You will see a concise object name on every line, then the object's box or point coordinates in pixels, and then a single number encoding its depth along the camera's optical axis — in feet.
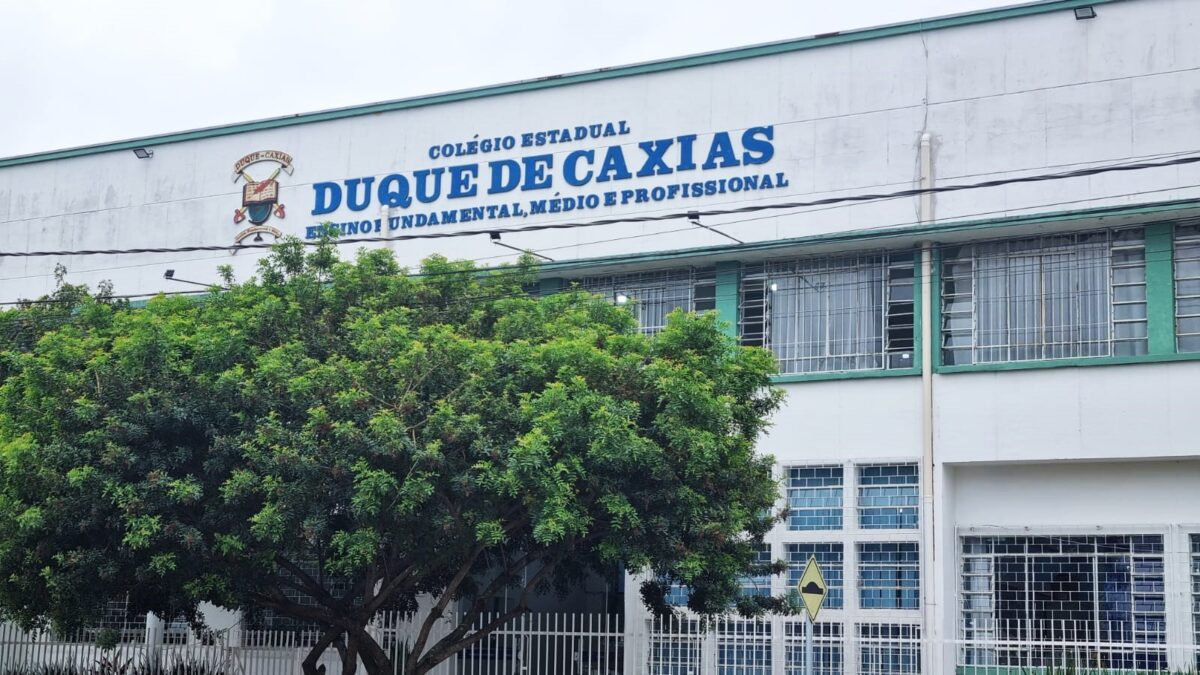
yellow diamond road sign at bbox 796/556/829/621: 61.62
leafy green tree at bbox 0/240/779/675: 59.82
